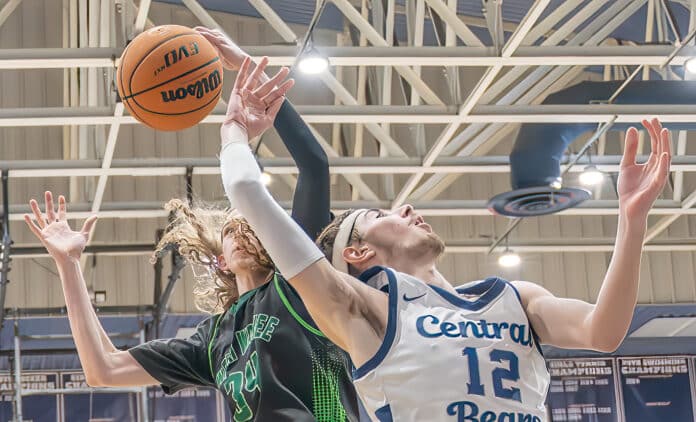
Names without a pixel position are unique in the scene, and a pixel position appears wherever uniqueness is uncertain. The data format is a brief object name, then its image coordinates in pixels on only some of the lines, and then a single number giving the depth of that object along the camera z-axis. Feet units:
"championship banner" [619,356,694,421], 52.80
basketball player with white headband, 9.02
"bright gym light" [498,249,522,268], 47.85
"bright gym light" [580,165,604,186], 38.65
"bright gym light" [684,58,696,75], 32.24
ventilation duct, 36.45
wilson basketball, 14.74
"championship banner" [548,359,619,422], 52.01
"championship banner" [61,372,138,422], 47.67
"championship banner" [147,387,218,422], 49.11
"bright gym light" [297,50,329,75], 30.07
